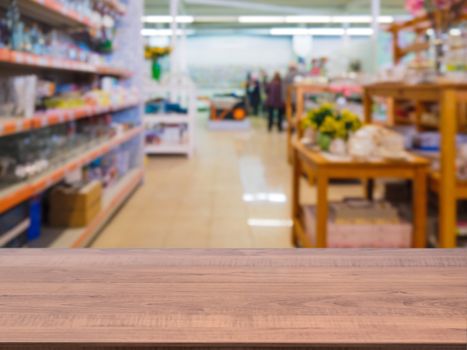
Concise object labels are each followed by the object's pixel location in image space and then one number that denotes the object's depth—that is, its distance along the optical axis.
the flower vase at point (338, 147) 3.49
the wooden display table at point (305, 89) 7.03
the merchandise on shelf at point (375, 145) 3.31
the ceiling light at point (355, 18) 17.83
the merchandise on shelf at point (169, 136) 9.14
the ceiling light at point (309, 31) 23.22
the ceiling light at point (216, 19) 20.51
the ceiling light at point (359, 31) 22.66
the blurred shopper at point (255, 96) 19.66
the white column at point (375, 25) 11.17
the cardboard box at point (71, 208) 4.01
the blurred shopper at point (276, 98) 13.80
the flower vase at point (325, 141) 3.64
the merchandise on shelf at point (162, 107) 9.66
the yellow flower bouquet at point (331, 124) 3.63
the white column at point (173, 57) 9.60
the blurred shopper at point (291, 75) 12.44
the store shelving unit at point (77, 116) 3.07
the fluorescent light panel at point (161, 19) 18.60
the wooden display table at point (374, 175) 3.22
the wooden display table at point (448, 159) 3.12
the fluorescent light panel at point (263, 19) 20.28
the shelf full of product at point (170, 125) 9.08
